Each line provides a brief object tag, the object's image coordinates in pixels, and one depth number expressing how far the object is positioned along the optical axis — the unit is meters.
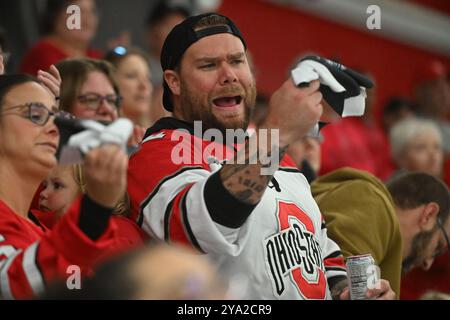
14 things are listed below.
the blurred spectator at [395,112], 11.82
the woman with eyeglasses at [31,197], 3.83
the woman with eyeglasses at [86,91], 6.13
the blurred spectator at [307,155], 7.29
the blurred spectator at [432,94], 12.51
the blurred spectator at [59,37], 7.71
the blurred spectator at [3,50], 6.09
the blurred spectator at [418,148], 9.51
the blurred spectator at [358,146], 9.69
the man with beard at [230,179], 4.36
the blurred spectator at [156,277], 2.89
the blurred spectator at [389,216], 5.63
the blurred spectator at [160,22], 9.12
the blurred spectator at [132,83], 7.43
